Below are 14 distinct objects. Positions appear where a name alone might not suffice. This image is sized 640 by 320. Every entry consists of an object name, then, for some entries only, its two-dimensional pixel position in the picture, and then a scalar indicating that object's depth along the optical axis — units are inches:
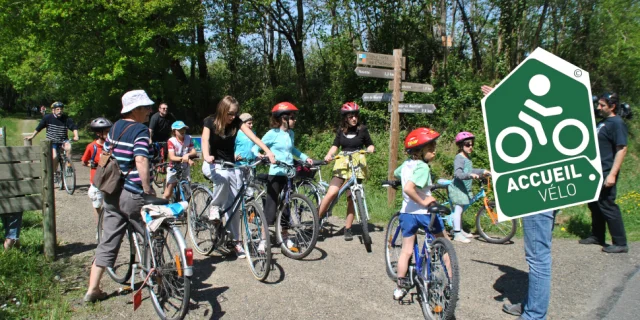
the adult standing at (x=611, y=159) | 220.2
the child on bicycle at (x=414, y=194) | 153.3
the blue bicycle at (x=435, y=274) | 136.6
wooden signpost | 307.4
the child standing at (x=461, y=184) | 242.4
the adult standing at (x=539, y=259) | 138.0
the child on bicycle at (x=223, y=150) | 201.0
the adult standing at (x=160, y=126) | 348.5
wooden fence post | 202.7
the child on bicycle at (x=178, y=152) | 271.7
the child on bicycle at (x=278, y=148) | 229.1
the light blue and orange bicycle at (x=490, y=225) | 247.6
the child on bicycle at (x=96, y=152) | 222.5
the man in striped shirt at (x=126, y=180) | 151.5
